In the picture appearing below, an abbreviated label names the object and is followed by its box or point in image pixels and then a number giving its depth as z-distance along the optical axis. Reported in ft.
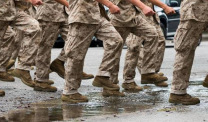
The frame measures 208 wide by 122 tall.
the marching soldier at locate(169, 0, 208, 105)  40.23
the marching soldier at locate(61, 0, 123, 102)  42.30
